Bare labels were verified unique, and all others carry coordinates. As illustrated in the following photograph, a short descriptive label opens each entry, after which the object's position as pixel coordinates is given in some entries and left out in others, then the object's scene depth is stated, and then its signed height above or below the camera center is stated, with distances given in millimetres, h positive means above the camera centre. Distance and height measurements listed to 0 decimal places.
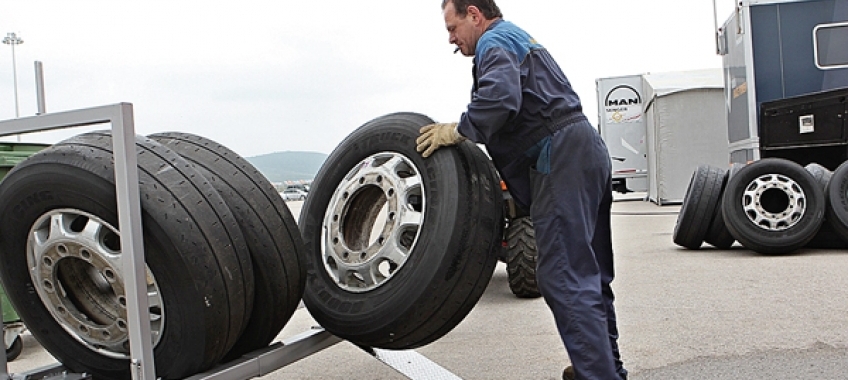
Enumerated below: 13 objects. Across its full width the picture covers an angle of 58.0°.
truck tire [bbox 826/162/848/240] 8062 -411
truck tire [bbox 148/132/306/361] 2941 -125
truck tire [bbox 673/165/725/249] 8719 -382
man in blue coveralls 3051 +112
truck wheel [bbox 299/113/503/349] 3150 -196
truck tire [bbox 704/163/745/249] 8836 -707
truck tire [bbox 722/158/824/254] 8062 -427
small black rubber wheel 4949 -866
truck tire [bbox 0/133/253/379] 2525 -146
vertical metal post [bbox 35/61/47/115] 3014 +508
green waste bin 4840 +412
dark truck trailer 9750 +1369
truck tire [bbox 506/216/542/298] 6066 -578
